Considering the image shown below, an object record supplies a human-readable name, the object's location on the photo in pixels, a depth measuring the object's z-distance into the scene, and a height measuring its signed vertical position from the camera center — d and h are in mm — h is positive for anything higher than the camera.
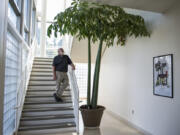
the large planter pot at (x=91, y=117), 3967 -1123
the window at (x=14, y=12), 3091 +1275
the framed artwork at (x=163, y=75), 2979 -65
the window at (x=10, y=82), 2886 -233
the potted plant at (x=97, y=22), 3428 +1080
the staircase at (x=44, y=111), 3695 -1019
